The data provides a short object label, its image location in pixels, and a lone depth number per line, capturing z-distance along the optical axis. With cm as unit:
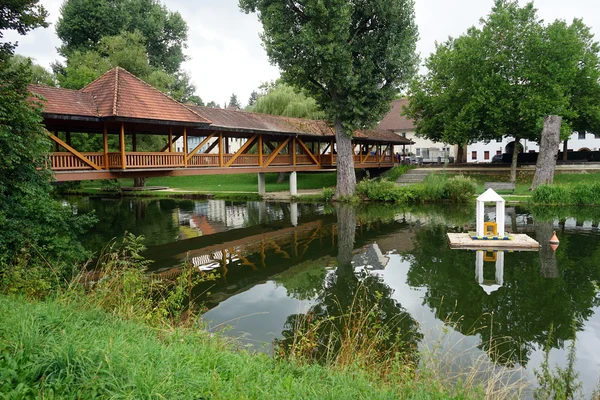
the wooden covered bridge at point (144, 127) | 1352
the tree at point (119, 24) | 3450
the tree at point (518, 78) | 2470
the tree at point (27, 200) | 692
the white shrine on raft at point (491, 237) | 1202
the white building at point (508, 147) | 4150
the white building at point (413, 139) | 4727
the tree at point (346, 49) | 1973
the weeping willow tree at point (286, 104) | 3388
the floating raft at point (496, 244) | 1191
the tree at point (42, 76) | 2998
